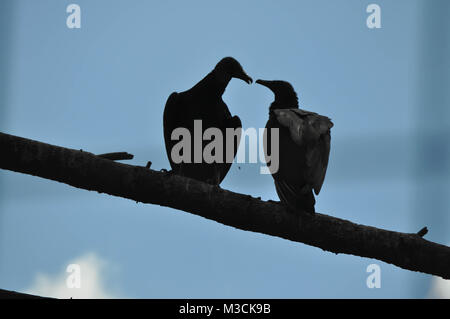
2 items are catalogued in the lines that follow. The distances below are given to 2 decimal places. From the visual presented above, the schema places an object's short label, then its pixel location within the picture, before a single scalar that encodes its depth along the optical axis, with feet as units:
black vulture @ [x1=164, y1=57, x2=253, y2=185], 40.83
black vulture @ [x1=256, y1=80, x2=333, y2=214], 33.60
